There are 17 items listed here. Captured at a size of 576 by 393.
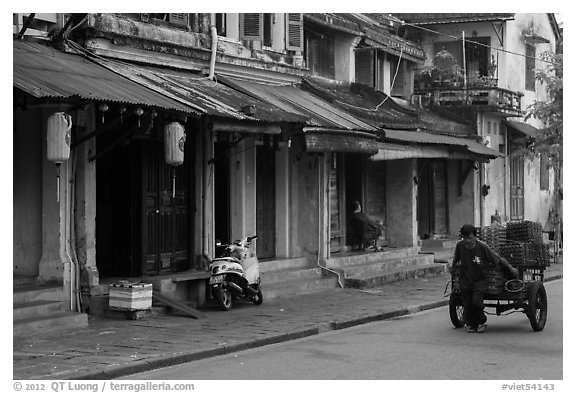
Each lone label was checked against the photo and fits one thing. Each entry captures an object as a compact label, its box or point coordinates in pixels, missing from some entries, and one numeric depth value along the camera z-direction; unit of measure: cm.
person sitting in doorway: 2253
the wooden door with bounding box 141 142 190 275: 1565
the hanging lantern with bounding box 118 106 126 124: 1306
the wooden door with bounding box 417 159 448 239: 2853
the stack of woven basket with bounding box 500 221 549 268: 1384
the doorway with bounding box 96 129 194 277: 1556
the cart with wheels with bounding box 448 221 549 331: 1323
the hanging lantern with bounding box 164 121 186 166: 1404
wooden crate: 1395
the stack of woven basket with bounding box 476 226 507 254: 1399
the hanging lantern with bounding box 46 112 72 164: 1231
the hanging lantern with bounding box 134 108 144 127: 1315
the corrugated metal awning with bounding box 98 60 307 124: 1489
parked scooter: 1543
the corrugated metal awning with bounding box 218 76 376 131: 1778
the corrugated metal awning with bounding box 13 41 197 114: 1195
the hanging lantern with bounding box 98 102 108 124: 1250
